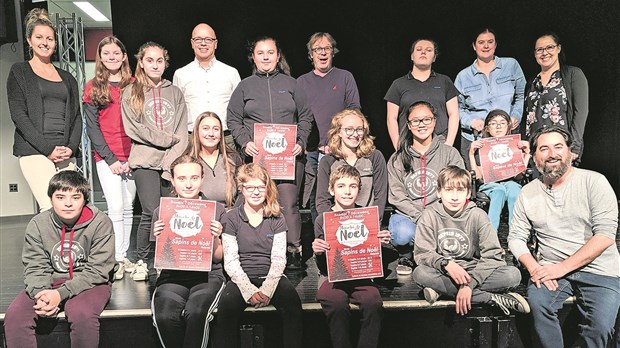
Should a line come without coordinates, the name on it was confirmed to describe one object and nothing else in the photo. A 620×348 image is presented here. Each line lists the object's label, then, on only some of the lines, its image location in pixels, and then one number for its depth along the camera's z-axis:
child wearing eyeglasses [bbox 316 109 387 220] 3.58
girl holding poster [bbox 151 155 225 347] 2.83
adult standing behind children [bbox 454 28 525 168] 4.36
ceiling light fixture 8.26
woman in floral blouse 4.20
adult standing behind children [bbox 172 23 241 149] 3.92
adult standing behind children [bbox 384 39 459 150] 4.11
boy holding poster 2.91
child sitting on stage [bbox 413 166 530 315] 2.96
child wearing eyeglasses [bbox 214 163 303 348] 2.88
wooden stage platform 3.00
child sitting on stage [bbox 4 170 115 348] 2.84
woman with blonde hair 3.62
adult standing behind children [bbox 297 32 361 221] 4.16
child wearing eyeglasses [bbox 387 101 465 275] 3.59
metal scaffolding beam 6.68
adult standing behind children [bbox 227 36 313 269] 3.82
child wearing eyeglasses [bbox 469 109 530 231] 3.96
